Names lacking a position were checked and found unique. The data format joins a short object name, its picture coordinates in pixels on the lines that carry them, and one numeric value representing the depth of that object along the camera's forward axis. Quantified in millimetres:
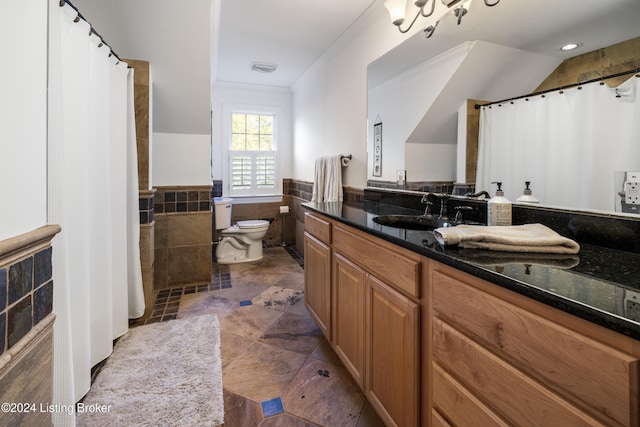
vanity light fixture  1616
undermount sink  1607
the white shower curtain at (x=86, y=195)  1094
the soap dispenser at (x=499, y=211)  1267
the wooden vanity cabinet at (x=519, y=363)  532
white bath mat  1371
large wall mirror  1050
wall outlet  974
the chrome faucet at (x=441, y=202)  1636
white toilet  3712
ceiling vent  3486
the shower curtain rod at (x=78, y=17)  1191
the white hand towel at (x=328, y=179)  2775
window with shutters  4305
